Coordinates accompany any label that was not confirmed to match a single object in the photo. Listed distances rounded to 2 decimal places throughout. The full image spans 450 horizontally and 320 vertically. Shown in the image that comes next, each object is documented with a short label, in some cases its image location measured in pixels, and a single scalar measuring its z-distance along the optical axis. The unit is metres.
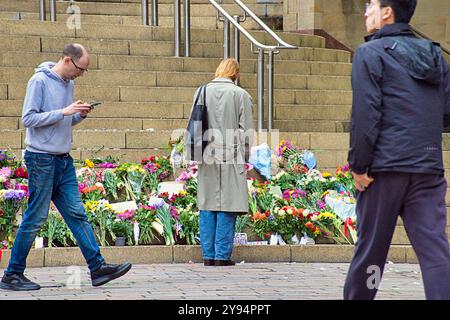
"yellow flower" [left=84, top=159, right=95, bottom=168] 20.59
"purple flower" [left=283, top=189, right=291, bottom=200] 20.06
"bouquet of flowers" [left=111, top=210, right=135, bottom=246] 18.48
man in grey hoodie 15.02
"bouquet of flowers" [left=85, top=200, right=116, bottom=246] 18.39
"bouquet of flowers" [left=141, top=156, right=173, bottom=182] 20.89
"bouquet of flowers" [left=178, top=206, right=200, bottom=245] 18.89
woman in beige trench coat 18.16
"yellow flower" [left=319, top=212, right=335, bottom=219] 19.36
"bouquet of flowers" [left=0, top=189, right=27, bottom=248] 18.05
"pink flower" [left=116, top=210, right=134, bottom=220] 18.55
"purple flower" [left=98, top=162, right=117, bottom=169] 20.91
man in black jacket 10.55
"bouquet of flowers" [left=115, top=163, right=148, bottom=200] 20.06
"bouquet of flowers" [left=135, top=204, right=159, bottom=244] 18.61
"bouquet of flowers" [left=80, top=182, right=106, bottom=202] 19.22
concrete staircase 23.43
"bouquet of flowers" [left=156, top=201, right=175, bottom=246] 18.66
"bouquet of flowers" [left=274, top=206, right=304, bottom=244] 19.25
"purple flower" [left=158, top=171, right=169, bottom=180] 20.95
